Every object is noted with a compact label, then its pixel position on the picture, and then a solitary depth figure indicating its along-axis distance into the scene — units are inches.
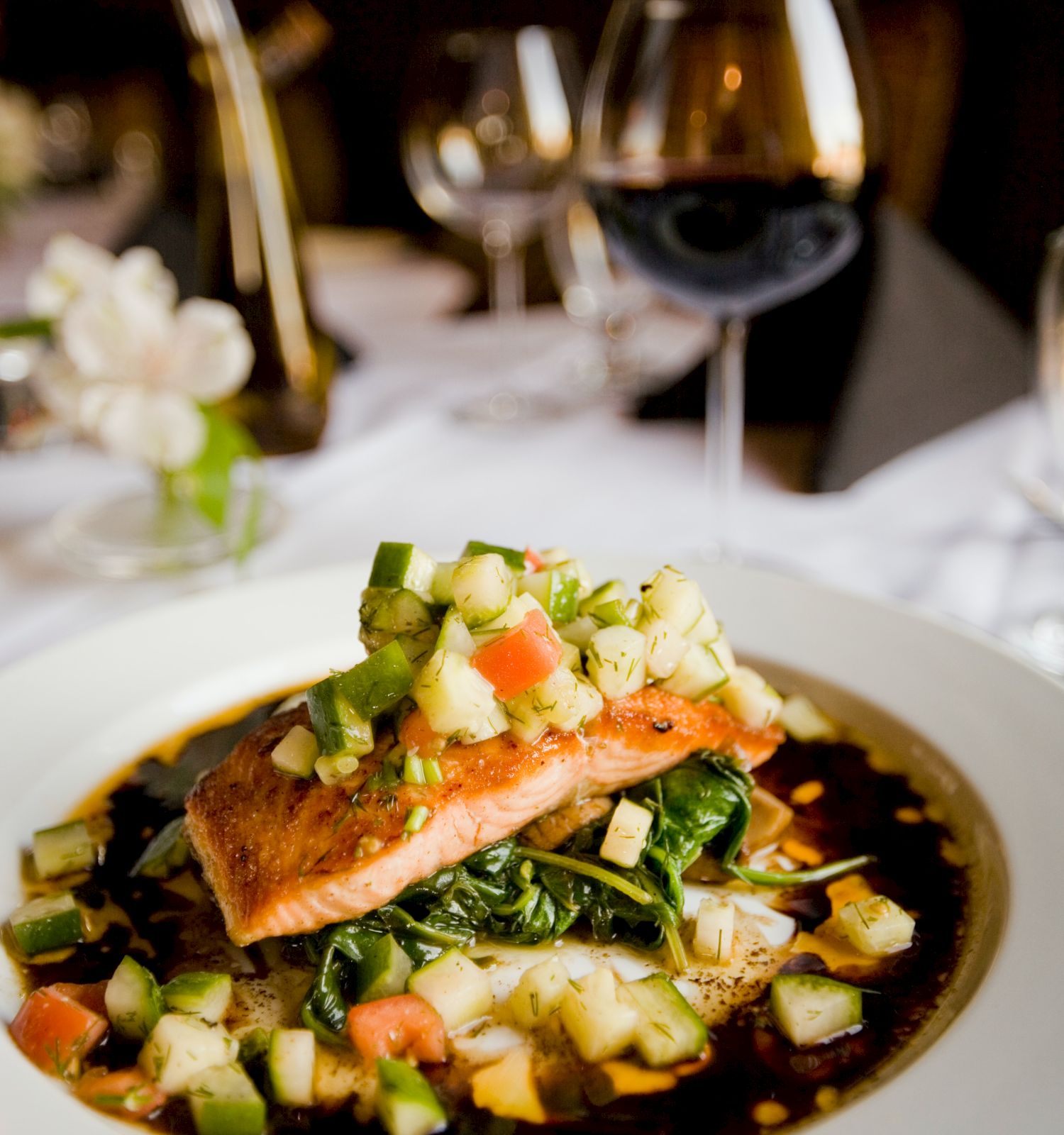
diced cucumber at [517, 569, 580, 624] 20.2
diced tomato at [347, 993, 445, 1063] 18.1
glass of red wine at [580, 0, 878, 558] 23.4
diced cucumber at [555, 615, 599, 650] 20.1
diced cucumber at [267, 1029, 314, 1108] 17.6
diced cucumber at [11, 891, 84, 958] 19.0
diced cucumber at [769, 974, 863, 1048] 18.0
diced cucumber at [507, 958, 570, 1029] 18.5
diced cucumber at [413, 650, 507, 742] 18.9
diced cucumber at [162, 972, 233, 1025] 18.3
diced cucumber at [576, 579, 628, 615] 20.4
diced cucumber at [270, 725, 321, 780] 19.7
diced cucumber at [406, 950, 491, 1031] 18.4
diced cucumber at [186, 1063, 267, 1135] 17.2
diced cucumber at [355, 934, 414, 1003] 18.7
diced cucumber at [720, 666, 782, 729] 20.9
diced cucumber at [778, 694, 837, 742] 21.9
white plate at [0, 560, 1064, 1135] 16.5
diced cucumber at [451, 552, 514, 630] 19.4
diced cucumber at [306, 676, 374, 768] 19.1
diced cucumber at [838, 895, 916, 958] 18.8
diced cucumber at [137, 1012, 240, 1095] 17.6
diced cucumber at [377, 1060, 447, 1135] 17.3
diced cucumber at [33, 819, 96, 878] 19.9
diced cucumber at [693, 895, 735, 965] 19.1
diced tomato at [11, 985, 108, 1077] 17.8
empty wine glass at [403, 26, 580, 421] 30.3
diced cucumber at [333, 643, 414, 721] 19.1
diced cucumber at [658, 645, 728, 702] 20.4
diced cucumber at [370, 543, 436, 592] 19.9
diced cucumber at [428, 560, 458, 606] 19.8
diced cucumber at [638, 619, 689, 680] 20.1
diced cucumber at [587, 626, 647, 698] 19.9
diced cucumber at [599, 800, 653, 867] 19.9
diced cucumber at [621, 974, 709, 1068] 17.9
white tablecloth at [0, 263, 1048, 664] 25.7
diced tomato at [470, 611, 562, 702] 19.2
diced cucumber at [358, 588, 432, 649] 19.7
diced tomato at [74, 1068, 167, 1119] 17.4
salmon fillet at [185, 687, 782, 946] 19.0
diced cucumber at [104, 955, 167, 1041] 18.1
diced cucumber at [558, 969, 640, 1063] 18.0
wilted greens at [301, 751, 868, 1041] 19.5
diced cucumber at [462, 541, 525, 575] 20.4
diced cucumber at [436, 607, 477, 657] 19.3
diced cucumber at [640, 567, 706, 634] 20.2
